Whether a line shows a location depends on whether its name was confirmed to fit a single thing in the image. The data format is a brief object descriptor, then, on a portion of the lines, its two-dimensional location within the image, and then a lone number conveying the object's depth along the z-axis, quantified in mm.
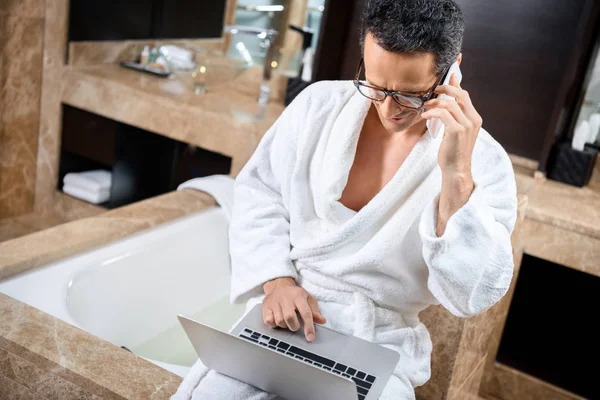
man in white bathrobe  1239
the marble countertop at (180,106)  2693
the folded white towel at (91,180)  3088
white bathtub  1766
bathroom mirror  2893
